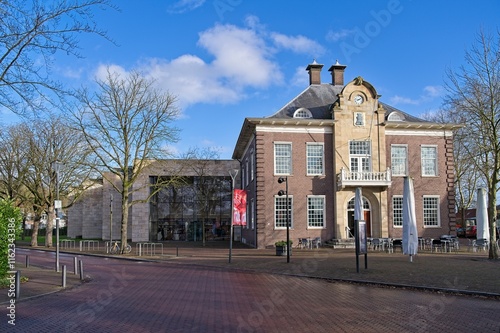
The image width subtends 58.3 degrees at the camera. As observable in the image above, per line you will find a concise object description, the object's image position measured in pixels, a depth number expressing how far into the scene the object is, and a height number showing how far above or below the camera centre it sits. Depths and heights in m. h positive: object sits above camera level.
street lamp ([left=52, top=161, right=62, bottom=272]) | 15.95 +1.46
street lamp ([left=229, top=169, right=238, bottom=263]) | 23.35 +1.89
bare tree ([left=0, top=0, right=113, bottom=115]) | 10.77 +4.15
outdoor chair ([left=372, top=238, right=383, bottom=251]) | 28.11 -2.22
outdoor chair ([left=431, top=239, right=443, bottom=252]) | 28.45 -2.39
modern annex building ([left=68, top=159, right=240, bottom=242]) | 47.72 +0.23
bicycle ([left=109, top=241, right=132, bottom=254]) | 30.03 -2.60
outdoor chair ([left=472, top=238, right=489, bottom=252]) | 25.69 -2.21
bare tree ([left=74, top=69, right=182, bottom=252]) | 29.19 +5.24
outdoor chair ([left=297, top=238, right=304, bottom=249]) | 30.97 -2.38
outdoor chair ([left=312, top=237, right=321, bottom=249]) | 30.61 -2.26
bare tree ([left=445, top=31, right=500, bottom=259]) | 20.75 +4.42
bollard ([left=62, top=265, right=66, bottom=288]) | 13.89 -2.07
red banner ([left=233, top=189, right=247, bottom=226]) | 23.83 +0.11
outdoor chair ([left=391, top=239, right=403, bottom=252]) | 27.16 -2.08
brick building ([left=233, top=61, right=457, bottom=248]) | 32.03 +3.12
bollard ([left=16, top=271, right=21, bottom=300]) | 11.54 -1.86
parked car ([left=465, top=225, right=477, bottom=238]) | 49.99 -2.64
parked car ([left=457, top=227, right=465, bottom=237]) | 54.78 -2.96
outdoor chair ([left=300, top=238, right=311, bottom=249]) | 30.62 -2.29
